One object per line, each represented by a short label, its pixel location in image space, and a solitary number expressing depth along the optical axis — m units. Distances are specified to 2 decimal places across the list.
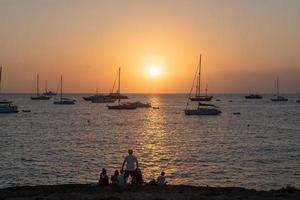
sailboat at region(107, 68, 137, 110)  171.29
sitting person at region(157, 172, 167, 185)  26.25
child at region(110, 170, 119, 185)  25.24
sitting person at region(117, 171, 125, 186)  24.28
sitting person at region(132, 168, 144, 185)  25.91
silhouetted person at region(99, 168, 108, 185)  24.84
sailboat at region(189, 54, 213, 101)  146.69
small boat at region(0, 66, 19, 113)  135.00
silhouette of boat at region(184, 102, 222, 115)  132.00
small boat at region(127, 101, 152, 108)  186.61
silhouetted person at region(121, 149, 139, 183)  25.41
